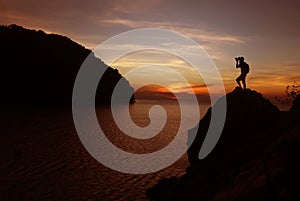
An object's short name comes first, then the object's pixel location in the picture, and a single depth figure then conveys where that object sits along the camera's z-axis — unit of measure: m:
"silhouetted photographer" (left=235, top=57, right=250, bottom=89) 20.73
